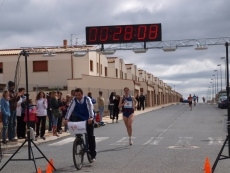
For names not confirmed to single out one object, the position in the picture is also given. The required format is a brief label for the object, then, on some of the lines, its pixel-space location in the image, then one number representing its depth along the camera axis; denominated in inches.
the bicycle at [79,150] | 430.6
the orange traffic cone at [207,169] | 384.5
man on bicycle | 457.7
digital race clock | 973.8
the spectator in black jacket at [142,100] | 1931.8
